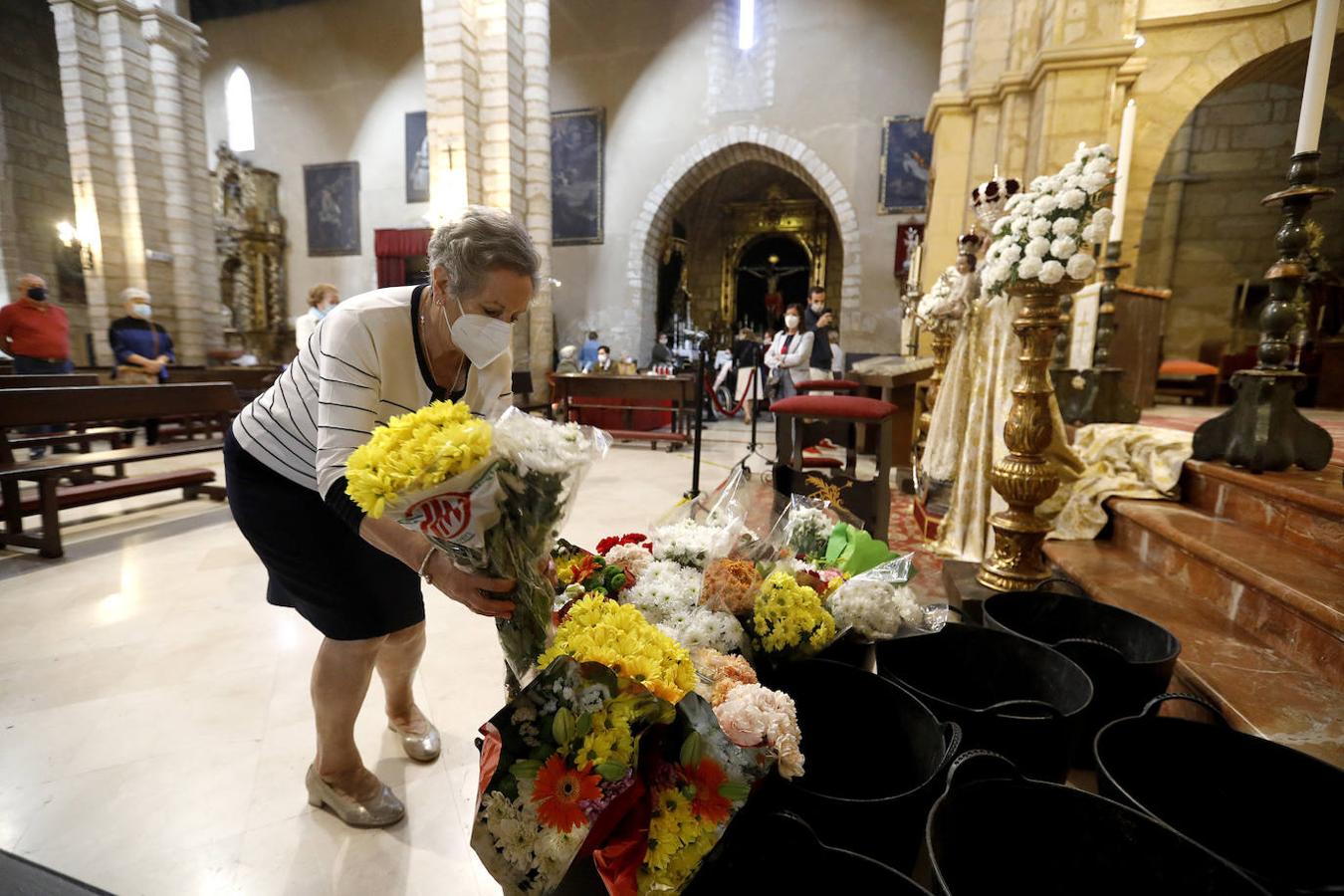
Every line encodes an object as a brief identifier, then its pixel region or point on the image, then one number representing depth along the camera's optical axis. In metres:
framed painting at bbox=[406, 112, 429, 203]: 12.69
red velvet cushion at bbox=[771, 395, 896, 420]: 3.14
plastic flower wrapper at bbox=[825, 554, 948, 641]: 1.28
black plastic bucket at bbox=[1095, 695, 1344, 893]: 0.97
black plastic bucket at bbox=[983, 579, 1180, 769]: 1.34
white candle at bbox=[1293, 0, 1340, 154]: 1.72
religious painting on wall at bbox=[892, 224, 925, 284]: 10.23
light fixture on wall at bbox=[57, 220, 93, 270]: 11.20
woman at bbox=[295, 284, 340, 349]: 5.73
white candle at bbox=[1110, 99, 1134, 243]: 3.26
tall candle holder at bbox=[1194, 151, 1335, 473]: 1.99
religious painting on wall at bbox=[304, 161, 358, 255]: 13.22
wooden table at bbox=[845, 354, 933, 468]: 4.54
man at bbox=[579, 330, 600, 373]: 11.48
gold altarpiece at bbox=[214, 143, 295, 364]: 12.96
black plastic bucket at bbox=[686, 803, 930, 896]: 0.81
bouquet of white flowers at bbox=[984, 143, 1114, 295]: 1.97
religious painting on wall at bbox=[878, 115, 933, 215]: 10.36
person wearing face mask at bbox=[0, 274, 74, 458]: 5.64
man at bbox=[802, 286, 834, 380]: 6.34
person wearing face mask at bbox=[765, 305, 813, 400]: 6.31
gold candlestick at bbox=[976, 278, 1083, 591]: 2.13
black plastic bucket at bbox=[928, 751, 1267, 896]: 0.81
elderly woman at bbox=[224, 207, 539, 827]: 1.16
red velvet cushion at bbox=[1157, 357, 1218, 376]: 6.70
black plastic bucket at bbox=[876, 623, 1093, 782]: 1.09
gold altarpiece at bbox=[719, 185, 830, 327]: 14.45
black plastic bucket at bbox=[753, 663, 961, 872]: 0.92
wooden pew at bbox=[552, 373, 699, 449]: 6.99
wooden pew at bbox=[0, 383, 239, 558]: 3.33
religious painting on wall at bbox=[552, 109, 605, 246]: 11.96
